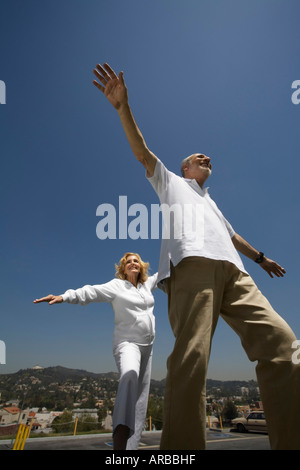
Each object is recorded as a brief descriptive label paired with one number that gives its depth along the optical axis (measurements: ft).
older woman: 7.47
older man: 4.65
